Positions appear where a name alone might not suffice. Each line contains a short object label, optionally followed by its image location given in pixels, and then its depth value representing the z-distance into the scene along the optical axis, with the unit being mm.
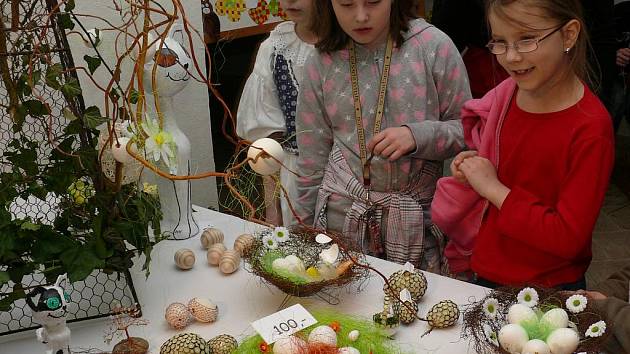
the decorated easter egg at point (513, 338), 1036
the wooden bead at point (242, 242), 1477
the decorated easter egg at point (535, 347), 1020
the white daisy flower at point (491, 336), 1069
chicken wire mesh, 1180
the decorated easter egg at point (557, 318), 1075
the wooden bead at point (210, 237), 1556
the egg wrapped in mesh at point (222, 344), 1143
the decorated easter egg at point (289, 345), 1094
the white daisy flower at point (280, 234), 1377
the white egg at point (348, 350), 1095
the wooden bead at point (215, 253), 1481
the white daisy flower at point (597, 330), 1034
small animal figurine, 1081
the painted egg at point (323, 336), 1115
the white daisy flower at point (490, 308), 1107
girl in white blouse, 1849
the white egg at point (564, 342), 1027
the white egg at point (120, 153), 1099
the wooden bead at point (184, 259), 1469
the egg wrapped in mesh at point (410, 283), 1279
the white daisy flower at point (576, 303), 1101
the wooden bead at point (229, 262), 1439
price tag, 1160
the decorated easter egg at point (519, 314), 1090
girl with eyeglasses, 1253
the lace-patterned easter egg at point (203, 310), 1269
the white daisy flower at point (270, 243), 1368
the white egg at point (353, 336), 1149
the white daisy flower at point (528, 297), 1130
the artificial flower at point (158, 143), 1364
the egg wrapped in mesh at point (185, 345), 1116
